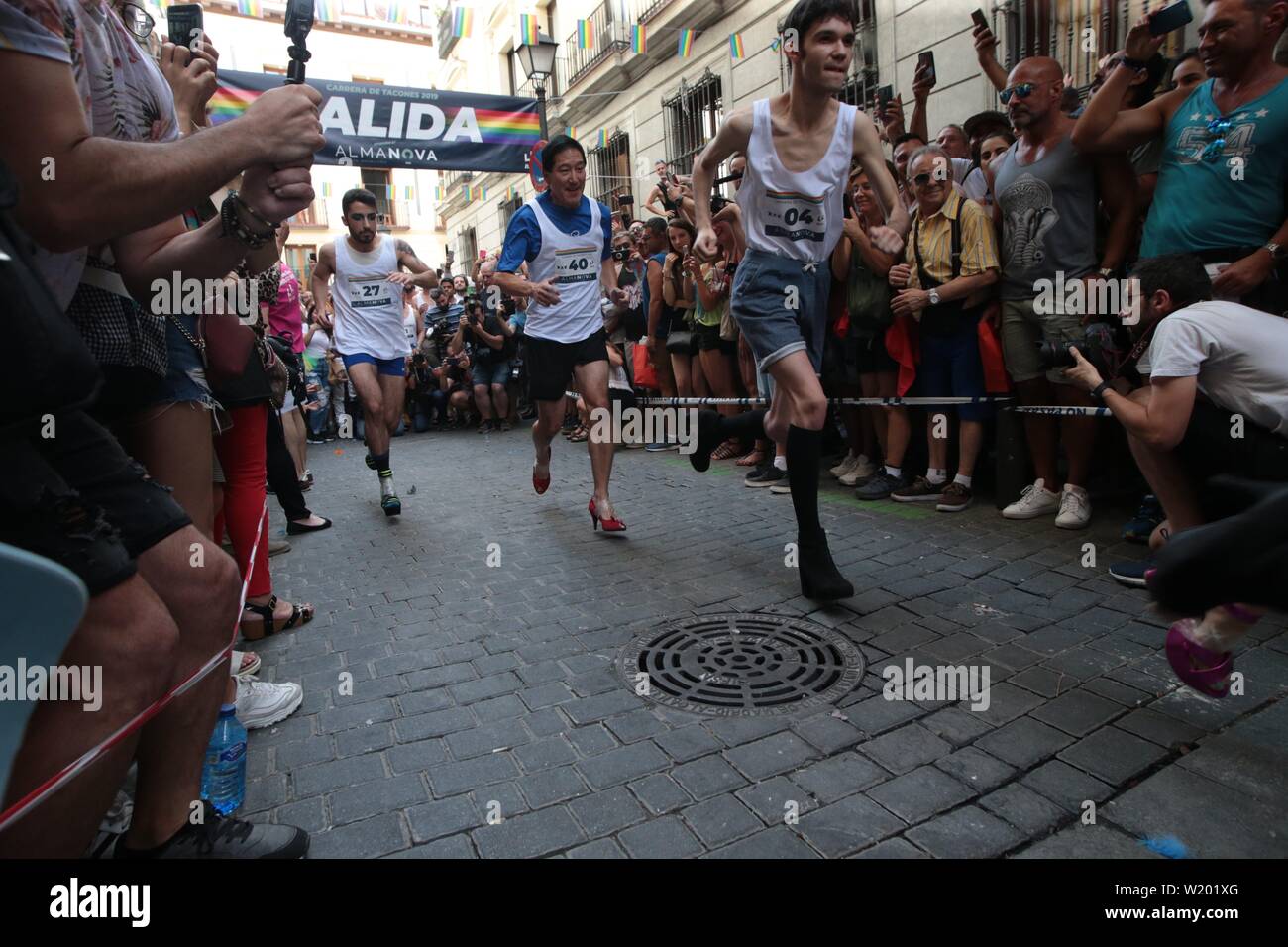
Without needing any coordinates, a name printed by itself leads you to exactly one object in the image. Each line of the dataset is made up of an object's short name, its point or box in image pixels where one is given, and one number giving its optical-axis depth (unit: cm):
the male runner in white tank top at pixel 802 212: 345
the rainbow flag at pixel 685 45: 1373
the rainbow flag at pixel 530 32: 1295
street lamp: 1296
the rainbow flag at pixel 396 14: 3009
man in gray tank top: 449
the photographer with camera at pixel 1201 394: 275
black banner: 998
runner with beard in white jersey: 614
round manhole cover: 262
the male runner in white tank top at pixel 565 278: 512
